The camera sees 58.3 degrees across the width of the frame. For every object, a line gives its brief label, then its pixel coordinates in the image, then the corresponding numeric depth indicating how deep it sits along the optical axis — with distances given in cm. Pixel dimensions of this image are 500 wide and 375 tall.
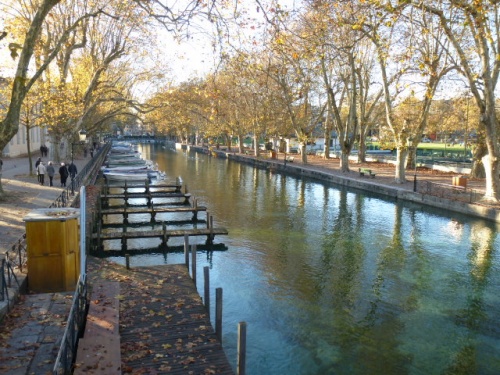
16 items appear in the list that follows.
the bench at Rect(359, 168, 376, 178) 4041
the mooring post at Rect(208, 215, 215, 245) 1974
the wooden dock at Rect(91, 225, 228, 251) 1884
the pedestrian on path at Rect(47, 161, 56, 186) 2969
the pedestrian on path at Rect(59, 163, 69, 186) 2833
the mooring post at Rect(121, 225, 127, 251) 1901
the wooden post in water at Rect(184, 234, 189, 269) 1480
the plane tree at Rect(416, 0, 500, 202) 2280
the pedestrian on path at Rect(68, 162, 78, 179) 3050
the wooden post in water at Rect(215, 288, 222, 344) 992
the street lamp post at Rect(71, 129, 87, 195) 3153
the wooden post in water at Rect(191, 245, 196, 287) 1336
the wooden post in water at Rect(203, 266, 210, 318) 1149
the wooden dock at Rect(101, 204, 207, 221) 2428
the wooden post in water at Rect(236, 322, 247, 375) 798
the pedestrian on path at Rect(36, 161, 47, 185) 2916
